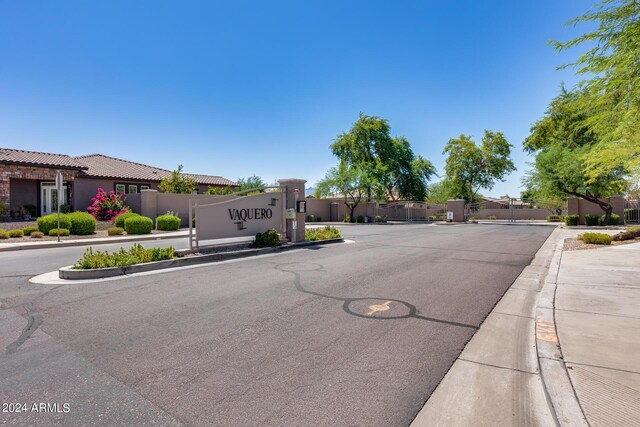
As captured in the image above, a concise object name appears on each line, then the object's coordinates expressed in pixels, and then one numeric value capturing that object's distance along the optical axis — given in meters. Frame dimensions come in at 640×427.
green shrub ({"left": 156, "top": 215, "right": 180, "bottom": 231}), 22.02
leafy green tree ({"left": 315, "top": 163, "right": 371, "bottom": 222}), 38.75
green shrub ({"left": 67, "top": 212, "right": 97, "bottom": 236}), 18.77
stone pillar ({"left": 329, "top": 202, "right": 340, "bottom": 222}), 43.56
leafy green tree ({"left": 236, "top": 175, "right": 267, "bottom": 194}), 37.64
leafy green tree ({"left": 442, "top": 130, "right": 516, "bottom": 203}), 53.32
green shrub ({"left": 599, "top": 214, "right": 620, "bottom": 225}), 28.00
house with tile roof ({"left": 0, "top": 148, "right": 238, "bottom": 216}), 23.11
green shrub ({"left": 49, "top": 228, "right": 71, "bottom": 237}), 17.77
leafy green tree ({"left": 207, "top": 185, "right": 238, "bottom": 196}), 30.69
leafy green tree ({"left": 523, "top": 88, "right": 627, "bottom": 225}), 24.92
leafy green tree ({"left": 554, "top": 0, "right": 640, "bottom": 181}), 5.88
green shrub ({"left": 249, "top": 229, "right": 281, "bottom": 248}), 12.78
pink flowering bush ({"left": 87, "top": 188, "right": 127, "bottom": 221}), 24.14
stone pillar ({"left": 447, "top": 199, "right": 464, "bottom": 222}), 37.94
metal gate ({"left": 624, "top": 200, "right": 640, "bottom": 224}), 30.80
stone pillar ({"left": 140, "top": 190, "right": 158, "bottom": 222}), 24.48
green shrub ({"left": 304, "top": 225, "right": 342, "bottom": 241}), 15.56
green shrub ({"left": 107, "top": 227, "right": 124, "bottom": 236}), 19.05
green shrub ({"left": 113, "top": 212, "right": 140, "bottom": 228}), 20.69
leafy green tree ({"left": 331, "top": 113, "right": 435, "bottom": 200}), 48.50
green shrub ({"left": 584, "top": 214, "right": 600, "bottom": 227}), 27.62
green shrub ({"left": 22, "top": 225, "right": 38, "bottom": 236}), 17.54
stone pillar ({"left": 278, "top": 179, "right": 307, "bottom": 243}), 14.37
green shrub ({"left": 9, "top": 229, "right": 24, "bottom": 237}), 16.84
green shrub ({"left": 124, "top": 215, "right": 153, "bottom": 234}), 19.41
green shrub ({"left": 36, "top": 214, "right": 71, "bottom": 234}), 18.00
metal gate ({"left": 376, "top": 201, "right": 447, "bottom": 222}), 44.88
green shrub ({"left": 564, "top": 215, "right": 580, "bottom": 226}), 28.25
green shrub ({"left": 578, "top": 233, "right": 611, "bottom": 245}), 14.12
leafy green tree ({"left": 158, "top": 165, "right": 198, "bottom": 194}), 28.56
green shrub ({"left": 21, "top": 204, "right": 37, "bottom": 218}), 24.08
